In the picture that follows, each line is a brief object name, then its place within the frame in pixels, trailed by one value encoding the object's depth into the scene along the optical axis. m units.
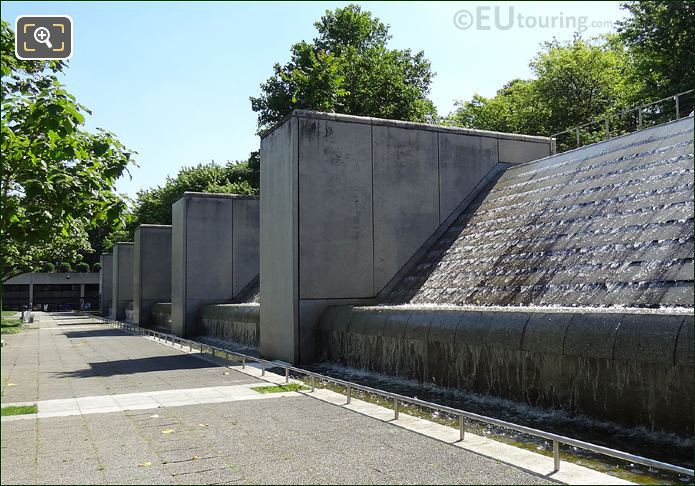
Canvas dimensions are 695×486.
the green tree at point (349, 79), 37.47
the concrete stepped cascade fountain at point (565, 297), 8.95
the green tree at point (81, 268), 84.95
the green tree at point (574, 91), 44.69
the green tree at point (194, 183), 51.56
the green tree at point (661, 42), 32.31
